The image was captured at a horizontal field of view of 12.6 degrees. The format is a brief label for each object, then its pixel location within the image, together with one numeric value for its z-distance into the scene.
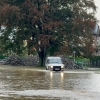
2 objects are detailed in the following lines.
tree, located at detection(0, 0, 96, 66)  65.19
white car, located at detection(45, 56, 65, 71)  53.69
